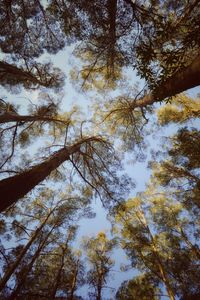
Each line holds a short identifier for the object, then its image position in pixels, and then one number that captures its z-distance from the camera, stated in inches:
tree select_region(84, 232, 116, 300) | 537.7
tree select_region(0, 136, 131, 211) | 227.3
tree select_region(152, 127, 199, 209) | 414.0
